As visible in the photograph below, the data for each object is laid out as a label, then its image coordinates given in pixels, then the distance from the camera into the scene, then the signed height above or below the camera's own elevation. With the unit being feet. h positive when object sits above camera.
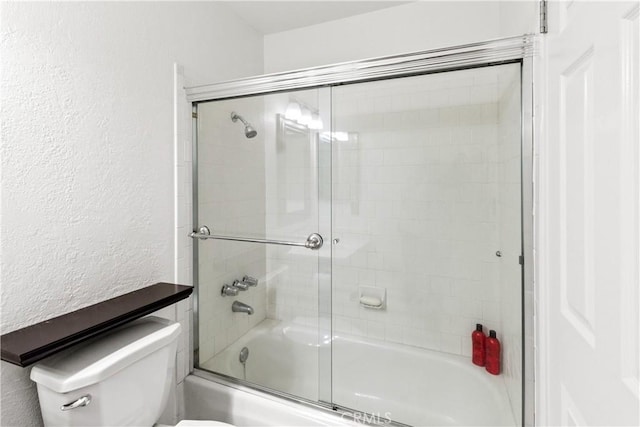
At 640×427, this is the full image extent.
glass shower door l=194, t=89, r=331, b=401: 4.99 -0.58
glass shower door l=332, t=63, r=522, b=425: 4.47 -0.64
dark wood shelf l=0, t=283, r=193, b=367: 2.79 -1.20
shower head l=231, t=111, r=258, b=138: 5.21 +1.40
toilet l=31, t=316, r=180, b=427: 2.97 -1.70
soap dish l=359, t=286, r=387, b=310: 5.75 -1.63
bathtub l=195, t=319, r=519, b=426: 4.79 -2.77
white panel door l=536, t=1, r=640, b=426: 1.63 -0.04
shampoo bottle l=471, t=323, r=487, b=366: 5.13 -2.24
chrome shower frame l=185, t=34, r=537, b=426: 3.31 +1.69
